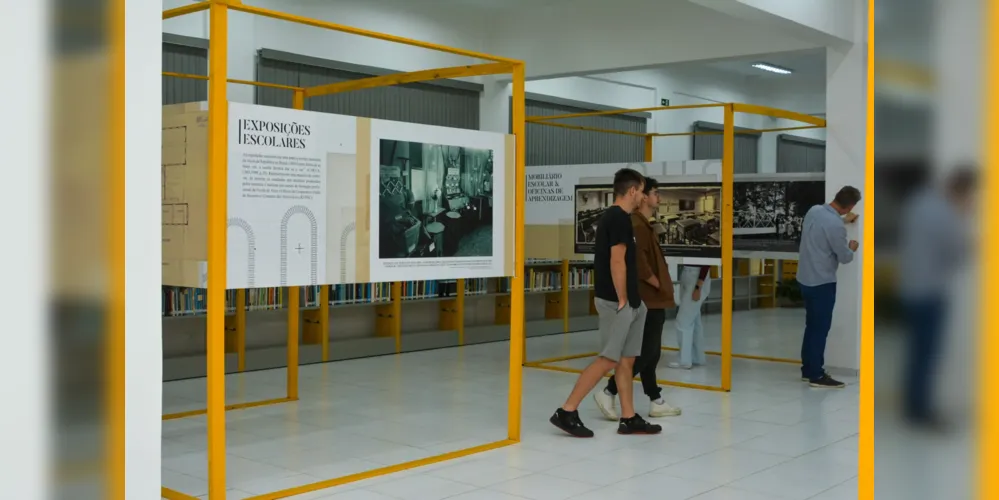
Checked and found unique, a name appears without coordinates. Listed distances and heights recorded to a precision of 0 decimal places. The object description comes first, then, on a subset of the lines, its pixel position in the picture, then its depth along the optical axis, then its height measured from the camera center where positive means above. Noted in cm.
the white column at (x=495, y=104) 1201 +156
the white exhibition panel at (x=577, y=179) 879 +49
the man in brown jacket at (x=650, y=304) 698 -50
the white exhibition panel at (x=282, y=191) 473 +20
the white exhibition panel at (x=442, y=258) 541 +9
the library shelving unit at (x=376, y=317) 883 -90
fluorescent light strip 1596 +268
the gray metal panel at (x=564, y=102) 1293 +178
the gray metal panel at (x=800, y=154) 1850 +153
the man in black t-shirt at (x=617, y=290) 610 -35
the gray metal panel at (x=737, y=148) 1642 +145
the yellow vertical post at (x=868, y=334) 182 -18
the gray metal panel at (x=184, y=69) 871 +144
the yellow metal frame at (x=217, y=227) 452 +2
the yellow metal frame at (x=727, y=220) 795 +11
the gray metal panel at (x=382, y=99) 978 +147
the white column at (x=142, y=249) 300 -5
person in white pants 911 -76
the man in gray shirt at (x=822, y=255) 809 -17
